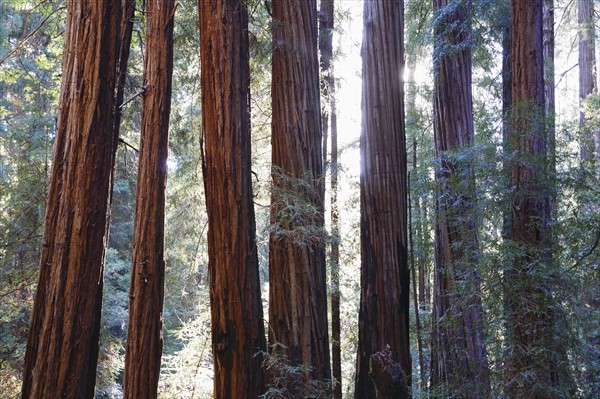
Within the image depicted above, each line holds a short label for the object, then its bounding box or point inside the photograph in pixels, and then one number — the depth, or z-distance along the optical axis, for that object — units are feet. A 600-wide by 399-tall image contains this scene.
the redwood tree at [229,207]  15.92
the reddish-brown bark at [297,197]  17.44
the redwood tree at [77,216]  14.52
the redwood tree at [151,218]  21.75
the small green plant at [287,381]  15.93
